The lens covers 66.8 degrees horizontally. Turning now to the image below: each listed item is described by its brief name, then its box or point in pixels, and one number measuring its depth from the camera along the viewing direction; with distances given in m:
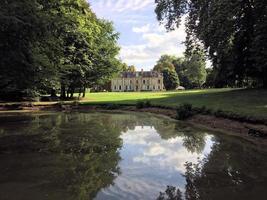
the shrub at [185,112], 11.94
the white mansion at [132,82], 70.13
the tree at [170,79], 64.50
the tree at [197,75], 56.65
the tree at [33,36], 7.36
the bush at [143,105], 17.18
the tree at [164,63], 70.38
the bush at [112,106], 18.45
